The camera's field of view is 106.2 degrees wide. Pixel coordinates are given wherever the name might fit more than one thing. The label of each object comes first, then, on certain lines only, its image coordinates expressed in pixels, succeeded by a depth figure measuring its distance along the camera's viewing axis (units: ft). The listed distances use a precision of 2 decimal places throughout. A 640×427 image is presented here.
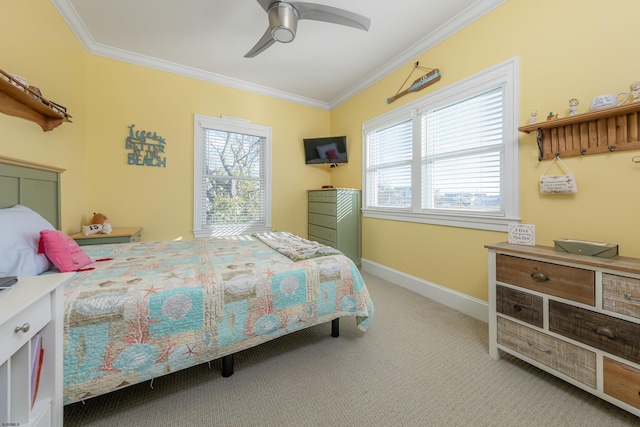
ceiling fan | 6.18
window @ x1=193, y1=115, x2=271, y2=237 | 11.29
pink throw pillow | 4.52
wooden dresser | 3.82
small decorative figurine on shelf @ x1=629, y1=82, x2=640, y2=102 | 4.55
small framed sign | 5.52
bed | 3.64
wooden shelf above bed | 4.92
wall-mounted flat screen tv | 13.20
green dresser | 11.71
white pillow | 3.96
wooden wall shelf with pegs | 4.75
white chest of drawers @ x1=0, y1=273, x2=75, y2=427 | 2.40
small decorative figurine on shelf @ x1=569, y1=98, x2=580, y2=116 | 5.33
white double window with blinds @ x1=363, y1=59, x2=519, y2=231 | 6.79
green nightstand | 7.77
